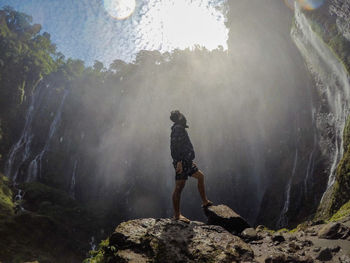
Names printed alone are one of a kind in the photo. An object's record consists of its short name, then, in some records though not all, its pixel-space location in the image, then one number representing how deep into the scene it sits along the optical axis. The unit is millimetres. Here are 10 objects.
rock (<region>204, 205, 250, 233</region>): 4934
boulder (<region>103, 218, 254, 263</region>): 3174
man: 4797
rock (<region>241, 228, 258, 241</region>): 4557
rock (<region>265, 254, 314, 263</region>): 3073
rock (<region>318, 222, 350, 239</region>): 3598
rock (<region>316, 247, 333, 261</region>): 3110
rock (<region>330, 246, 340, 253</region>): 3187
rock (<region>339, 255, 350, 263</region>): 2830
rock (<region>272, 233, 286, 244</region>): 4176
